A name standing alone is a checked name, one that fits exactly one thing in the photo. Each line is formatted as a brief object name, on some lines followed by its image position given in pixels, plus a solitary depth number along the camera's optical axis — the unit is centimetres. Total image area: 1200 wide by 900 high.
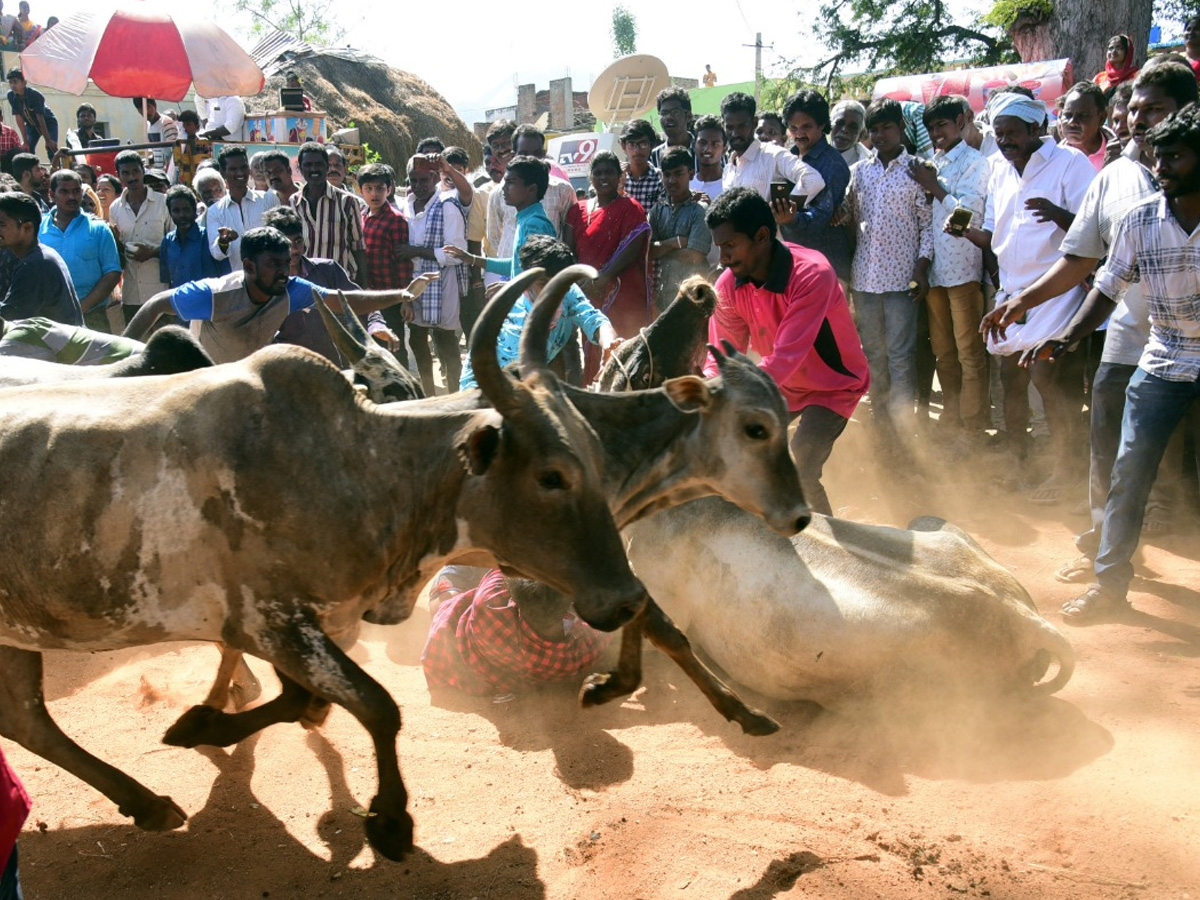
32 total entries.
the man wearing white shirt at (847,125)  909
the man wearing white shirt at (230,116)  1794
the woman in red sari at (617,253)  813
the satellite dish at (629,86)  1372
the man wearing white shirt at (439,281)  972
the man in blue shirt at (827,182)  816
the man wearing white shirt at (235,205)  938
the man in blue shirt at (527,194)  778
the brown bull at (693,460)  405
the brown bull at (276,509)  341
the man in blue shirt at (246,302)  627
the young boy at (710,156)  905
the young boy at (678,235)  818
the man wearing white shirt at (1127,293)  579
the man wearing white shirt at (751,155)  838
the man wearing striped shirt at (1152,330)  496
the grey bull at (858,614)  427
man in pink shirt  551
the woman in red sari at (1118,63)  1003
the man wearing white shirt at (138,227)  1021
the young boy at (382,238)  968
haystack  2422
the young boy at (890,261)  800
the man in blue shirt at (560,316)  573
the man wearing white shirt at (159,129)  1593
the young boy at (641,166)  899
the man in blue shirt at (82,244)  912
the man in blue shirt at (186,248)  927
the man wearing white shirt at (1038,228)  716
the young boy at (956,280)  796
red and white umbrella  1334
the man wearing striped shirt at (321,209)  912
